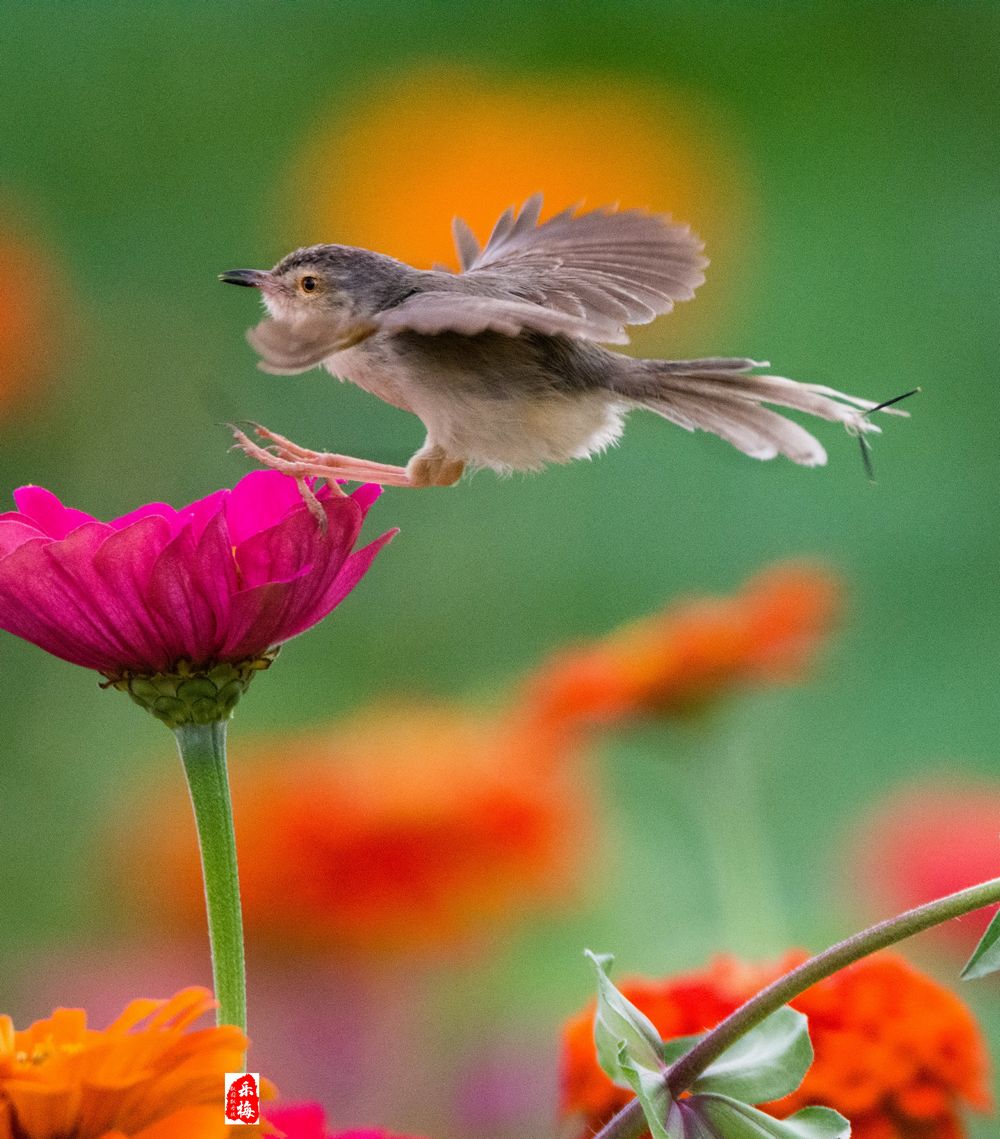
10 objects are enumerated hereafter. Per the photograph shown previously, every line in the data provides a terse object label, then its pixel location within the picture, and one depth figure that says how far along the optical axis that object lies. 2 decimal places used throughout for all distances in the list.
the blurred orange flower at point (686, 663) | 4.53
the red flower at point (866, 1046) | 3.82
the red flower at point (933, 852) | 4.25
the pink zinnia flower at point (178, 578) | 3.76
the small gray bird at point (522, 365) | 3.82
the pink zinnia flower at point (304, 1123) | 3.76
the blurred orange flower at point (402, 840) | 4.60
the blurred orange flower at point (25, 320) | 8.75
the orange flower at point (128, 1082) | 3.73
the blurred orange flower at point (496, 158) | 10.08
